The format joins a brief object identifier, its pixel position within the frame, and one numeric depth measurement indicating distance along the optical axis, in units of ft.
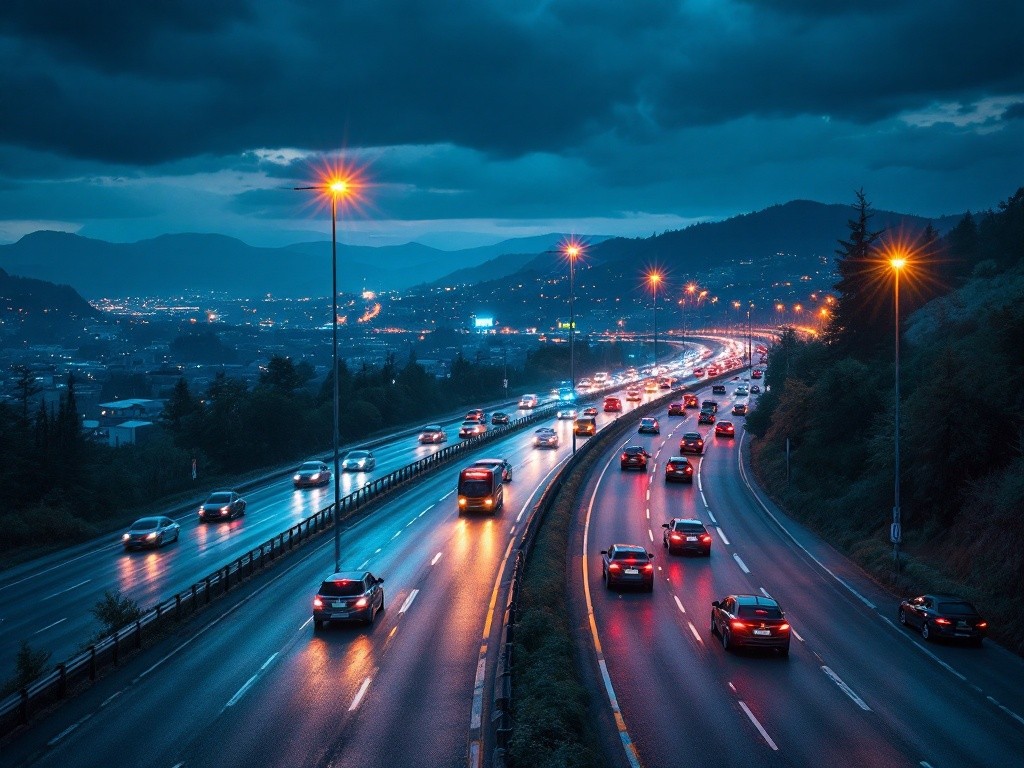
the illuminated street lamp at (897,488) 107.34
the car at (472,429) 267.18
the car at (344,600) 79.87
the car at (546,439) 241.33
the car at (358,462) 208.44
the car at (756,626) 74.59
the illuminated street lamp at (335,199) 101.65
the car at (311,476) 188.65
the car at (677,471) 180.14
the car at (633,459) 196.44
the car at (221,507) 152.87
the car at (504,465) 169.33
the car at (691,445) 224.12
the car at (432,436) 261.24
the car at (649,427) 260.62
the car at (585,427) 258.16
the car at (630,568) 97.76
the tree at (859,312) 221.66
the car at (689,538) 117.60
